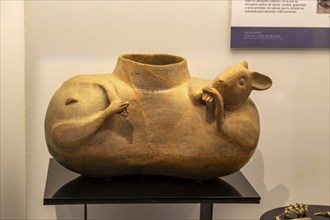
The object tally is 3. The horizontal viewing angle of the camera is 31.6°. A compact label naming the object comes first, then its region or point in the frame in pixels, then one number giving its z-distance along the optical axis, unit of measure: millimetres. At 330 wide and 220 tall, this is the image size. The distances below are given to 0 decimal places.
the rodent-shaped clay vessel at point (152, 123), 1355
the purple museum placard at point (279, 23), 1738
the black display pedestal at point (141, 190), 1364
